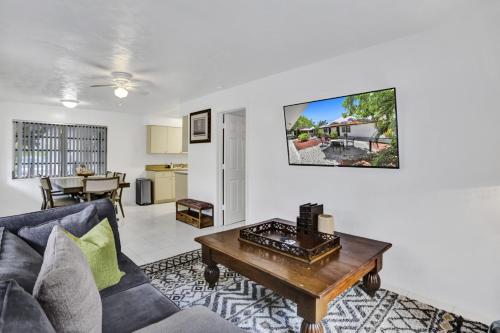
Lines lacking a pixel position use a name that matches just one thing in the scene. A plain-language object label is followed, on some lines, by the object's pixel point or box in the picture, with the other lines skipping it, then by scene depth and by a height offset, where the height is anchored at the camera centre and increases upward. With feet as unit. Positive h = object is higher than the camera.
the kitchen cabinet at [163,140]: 22.50 +2.83
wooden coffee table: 4.96 -2.09
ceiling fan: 11.08 +4.03
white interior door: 15.01 +0.27
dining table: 13.22 -0.59
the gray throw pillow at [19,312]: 2.22 -1.21
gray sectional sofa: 3.92 -2.24
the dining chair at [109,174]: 18.85 -0.06
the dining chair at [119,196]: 16.00 -1.37
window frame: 17.04 +1.73
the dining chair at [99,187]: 13.50 -0.74
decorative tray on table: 6.12 -1.81
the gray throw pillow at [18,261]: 3.39 -1.25
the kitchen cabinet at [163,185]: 21.75 -1.06
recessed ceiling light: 15.69 +4.20
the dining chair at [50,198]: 13.25 -1.36
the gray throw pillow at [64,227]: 5.10 -1.09
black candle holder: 7.52 -1.38
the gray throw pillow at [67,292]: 2.88 -1.36
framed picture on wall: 15.05 +2.64
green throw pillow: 5.04 -1.58
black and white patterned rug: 6.31 -3.60
